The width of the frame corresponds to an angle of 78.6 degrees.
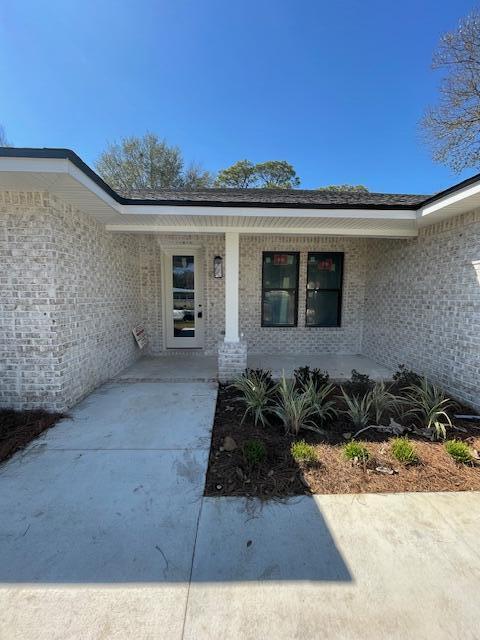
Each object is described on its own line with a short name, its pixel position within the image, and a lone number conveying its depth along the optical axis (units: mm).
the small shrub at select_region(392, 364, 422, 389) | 4879
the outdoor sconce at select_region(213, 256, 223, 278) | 6969
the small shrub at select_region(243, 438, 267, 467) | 2830
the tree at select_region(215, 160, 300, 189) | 21062
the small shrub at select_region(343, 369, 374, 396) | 4688
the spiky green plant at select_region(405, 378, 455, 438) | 3487
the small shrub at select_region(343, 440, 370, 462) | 2957
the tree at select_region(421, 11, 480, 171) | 8602
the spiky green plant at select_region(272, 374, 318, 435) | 3521
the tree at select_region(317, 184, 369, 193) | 19641
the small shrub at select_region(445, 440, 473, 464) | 2977
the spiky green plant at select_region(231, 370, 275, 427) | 3854
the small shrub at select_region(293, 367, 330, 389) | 4609
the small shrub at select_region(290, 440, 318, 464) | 2941
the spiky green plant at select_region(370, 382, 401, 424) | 3865
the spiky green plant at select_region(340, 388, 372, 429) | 3652
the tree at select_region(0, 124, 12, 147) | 14812
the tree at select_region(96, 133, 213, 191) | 16781
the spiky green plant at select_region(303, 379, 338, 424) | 3675
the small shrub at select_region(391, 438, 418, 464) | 2953
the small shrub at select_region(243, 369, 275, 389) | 4738
